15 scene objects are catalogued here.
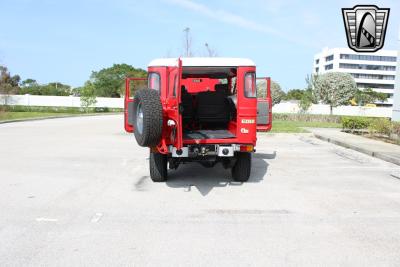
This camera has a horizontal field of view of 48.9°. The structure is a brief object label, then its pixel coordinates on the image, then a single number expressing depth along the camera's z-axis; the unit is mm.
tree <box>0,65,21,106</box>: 47434
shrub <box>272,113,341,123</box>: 36156
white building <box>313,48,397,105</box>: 126438
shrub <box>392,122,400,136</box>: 17167
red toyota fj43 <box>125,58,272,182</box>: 7137
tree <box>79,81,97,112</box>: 49938
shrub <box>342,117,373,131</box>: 21652
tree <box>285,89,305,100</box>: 106912
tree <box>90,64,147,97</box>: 92188
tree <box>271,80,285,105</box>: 49978
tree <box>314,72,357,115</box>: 53062
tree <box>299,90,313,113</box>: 44594
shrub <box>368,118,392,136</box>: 18203
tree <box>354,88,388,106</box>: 79438
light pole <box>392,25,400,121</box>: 19139
